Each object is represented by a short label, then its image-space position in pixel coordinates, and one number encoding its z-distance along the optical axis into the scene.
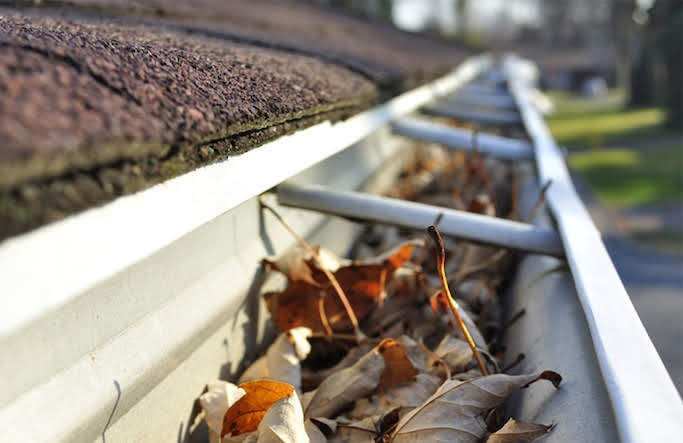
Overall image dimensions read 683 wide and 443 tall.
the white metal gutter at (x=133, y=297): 0.21
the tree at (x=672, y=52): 15.53
